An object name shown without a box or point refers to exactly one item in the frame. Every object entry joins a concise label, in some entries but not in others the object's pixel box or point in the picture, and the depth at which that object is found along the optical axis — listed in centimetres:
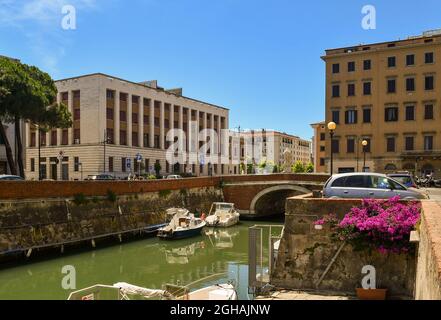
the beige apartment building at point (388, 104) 4566
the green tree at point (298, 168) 10031
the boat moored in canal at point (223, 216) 3591
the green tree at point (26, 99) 3025
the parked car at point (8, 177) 2528
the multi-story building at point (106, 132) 5388
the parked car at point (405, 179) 2199
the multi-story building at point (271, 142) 14088
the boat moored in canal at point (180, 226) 2894
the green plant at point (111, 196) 2858
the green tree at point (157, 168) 6110
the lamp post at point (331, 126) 1874
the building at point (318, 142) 7281
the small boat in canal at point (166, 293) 1180
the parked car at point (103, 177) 4300
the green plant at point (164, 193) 3425
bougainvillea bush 1193
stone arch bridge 3903
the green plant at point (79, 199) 2596
